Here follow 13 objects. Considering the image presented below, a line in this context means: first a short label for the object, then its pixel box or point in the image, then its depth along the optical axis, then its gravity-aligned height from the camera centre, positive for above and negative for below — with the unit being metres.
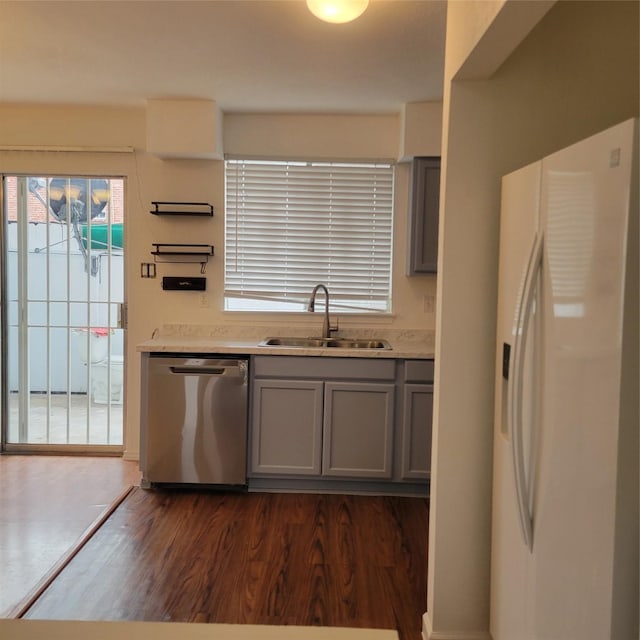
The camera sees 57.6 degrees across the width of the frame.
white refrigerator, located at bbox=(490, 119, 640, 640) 1.18 -0.22
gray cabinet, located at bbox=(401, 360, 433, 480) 3.54 -0.73
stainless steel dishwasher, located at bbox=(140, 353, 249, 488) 3.54 -0.75
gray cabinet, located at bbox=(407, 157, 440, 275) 3.77 +0.55
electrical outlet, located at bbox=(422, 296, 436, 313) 4.10 -0.03
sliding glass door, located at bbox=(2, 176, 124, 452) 4.21 -0.16
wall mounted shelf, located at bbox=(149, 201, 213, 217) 4.00 +0.59
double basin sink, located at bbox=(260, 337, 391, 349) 3.96 -0.32
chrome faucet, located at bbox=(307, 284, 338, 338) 3.93 -0.08
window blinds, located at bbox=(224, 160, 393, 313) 4.10 +0.45
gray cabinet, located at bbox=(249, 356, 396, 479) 3.55 -0.74
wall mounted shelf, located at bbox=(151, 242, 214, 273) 4.04 +0.28
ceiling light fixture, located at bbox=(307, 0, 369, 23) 2.14 +1.08
